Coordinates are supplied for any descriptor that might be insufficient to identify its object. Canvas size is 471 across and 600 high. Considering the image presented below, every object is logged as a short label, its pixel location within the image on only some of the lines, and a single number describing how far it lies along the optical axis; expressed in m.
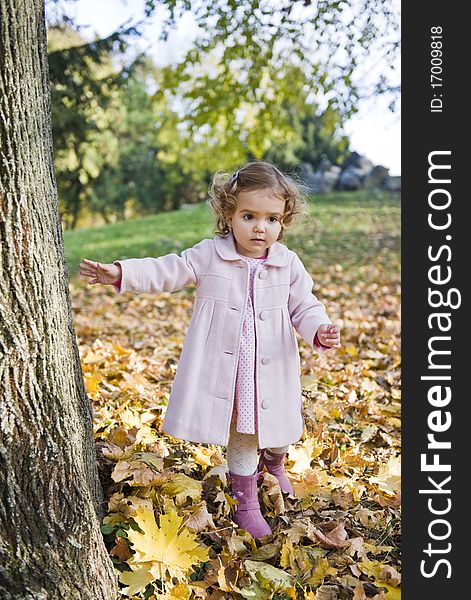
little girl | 2.53
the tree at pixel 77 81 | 8.48
